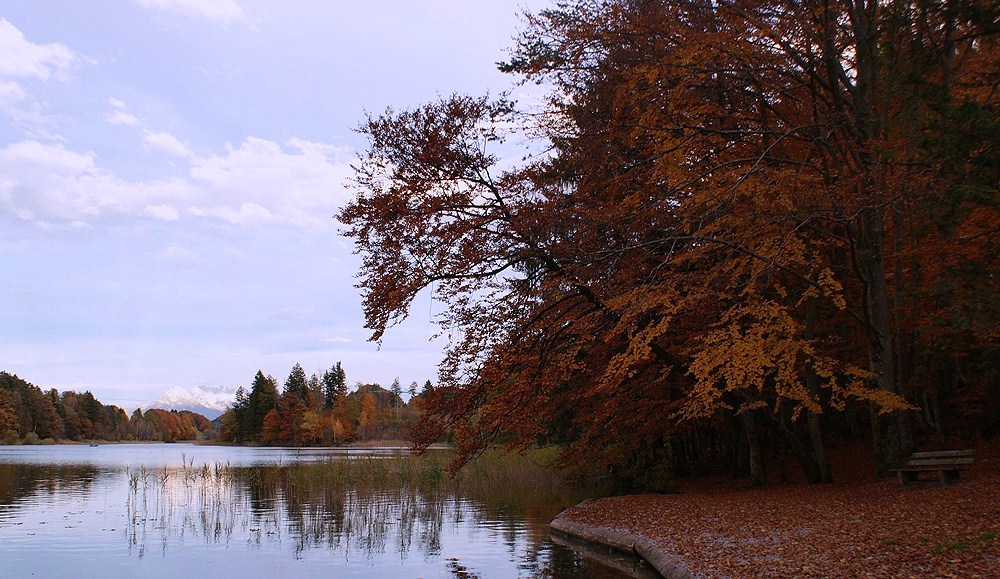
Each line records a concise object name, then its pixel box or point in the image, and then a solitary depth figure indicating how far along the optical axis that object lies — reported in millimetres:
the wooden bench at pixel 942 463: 11938
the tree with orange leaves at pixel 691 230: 12109
